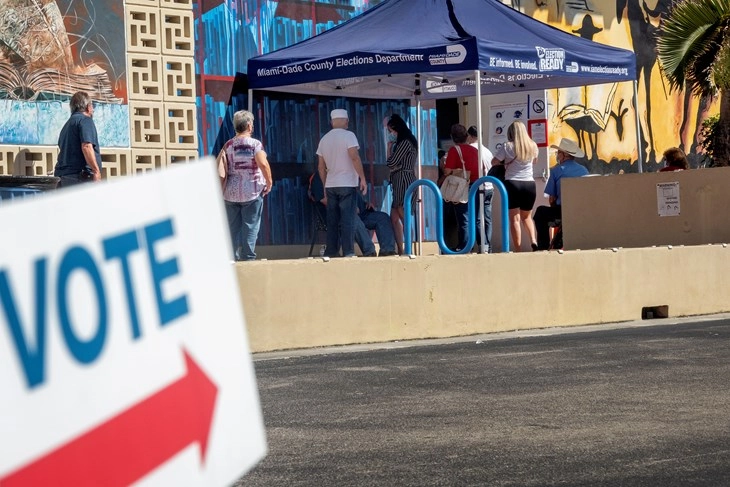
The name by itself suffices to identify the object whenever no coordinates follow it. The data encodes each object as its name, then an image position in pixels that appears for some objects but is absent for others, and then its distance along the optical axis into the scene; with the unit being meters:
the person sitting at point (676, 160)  16.59
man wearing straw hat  17.53
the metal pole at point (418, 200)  17.92
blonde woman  15.55
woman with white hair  13.76
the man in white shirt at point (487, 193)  15.55
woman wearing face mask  16.66
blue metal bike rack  13.16
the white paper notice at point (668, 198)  15.31
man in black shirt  12.53
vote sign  1.95
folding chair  17.92
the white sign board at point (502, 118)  20.42
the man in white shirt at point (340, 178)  15.04
